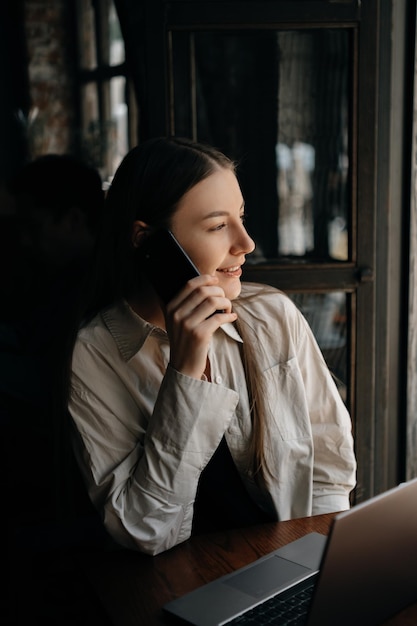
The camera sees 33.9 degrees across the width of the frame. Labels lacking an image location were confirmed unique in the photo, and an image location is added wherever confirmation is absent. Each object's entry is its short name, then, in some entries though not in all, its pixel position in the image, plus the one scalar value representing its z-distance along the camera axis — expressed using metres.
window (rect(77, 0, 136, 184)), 2.33
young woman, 1.27
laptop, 0.79
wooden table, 0.97
